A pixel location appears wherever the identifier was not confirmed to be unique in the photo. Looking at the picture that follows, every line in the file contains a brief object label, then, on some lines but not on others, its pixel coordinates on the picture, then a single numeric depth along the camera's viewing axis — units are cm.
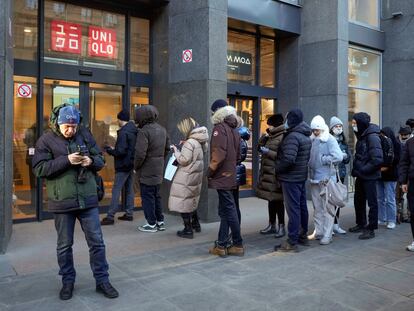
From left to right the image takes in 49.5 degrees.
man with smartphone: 421
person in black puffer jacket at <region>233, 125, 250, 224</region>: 633
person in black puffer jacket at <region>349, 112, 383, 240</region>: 672
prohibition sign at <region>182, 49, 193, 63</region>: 809
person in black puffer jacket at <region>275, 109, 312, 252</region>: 589
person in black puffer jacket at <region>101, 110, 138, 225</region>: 748
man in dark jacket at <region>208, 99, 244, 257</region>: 561
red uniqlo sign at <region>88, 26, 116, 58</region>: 824
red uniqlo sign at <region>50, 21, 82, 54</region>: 780
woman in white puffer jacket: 643
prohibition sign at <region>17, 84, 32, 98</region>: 737
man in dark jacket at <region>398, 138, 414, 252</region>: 605
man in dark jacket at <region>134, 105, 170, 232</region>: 688
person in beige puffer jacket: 647
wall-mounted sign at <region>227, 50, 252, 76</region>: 1021
